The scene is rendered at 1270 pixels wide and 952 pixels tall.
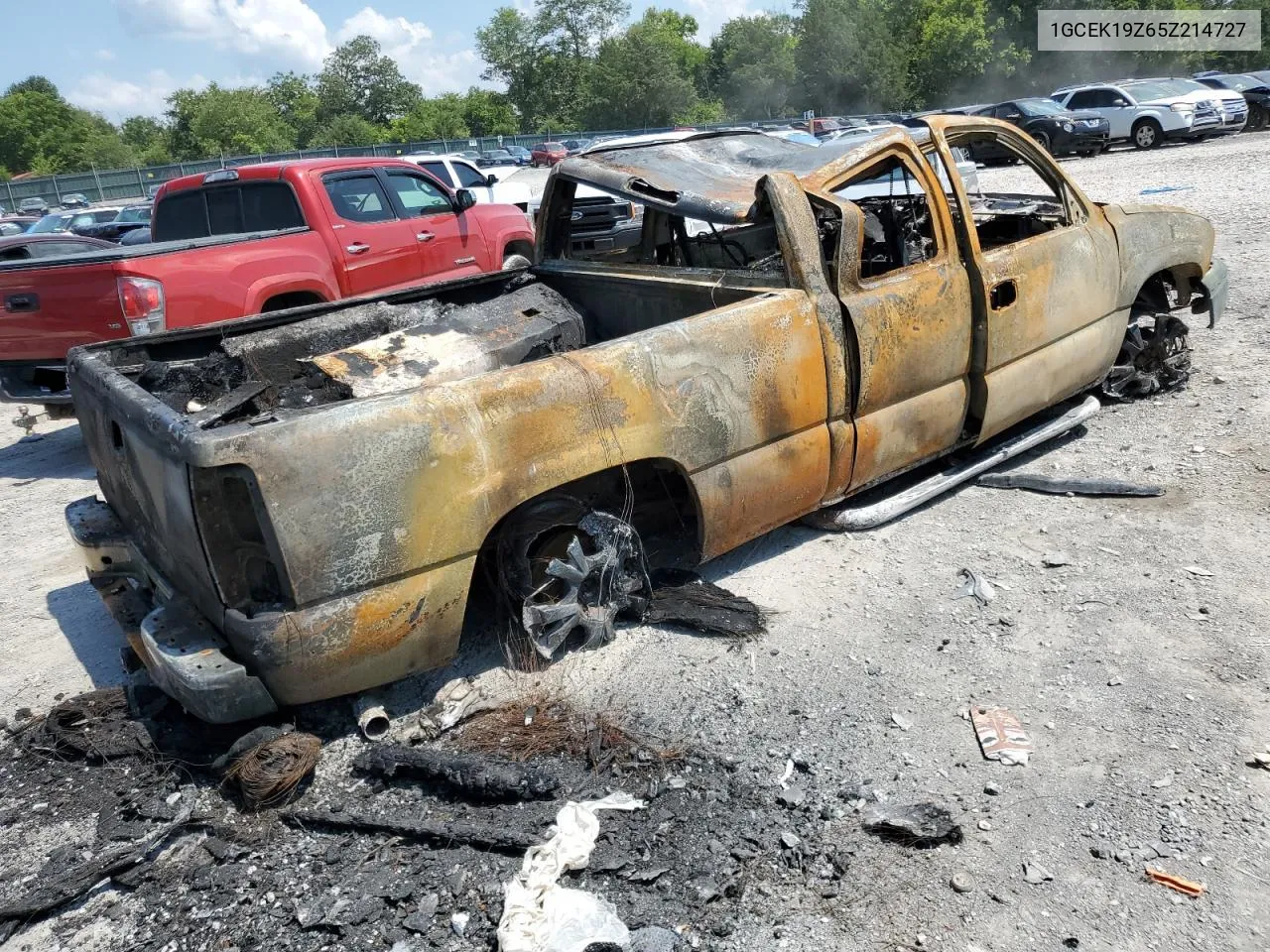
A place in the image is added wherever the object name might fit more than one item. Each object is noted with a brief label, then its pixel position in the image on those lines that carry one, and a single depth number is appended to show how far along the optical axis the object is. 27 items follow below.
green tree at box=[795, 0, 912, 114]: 60.00
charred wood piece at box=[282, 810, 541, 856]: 2.76
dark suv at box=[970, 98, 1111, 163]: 21.94
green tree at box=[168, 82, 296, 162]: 67.31
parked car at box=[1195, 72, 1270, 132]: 24.30
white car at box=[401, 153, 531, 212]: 11.44
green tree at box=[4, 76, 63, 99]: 85.19
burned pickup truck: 2.93
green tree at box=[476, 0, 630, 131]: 81.31
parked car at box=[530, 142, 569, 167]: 35.16
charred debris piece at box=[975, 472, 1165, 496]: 4.72
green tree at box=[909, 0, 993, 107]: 54.31
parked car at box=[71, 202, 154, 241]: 15.73
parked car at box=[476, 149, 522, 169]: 34.44
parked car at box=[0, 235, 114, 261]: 10.78
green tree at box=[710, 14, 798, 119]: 74.69
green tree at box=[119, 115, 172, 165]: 77.83
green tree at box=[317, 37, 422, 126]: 83.94
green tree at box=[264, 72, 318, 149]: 80.00
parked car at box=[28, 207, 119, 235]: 19.55
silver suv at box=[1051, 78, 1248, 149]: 21.83
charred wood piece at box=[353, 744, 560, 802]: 2.96
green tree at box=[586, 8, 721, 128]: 70.62
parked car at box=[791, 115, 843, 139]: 29.76
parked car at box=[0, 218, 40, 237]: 24.10
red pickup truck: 6.17
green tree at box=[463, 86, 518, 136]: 73.62
